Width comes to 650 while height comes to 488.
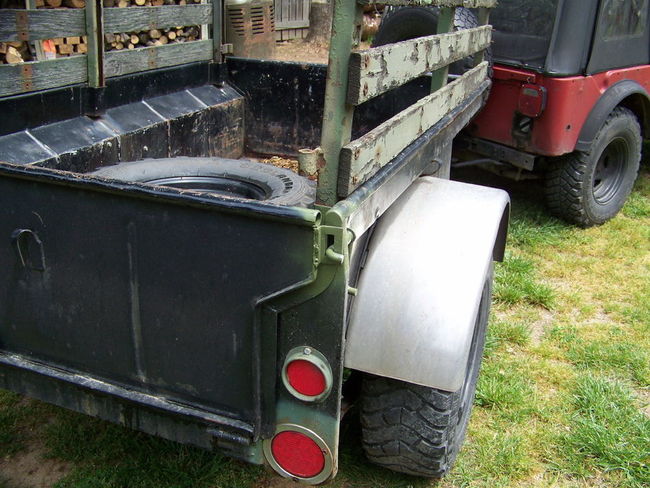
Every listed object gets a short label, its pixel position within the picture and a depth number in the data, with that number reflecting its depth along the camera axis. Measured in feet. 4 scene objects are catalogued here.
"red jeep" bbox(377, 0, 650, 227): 13.83
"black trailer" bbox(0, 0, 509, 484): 5.84
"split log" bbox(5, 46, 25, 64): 13.44
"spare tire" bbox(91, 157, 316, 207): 8.82
